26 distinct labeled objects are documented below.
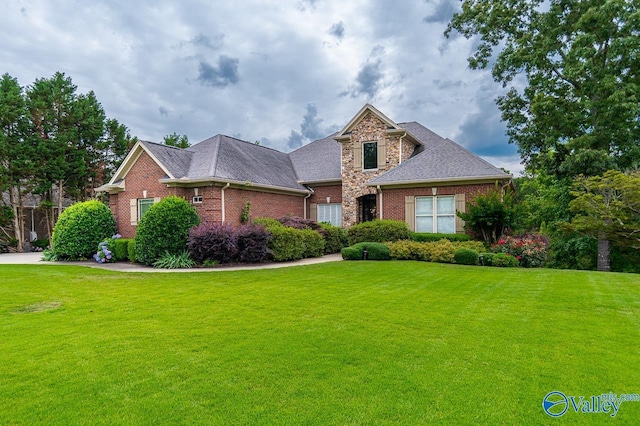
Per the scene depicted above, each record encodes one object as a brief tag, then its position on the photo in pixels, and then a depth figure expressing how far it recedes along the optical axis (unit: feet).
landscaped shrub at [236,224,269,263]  44.46
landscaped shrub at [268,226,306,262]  46.42
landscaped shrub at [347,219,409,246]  52.26
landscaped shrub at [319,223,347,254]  56.70
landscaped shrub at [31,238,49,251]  77.92
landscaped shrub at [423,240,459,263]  44.29
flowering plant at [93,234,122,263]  49.19
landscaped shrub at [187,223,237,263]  43.27
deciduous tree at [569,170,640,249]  39.37
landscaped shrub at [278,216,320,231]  55.57
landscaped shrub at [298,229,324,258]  50.24
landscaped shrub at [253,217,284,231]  51.75
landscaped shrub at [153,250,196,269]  42.65
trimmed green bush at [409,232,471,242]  50.65
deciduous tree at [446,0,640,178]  44.39
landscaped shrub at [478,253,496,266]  42.42
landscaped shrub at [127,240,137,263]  47.23
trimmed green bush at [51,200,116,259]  51.13
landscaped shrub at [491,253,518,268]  42.09
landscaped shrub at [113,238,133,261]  49.60
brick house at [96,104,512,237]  52.65
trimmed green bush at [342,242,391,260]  46.50
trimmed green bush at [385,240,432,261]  45.80
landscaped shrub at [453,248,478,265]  42.39
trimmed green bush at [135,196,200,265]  44.24
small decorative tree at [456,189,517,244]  47.60
